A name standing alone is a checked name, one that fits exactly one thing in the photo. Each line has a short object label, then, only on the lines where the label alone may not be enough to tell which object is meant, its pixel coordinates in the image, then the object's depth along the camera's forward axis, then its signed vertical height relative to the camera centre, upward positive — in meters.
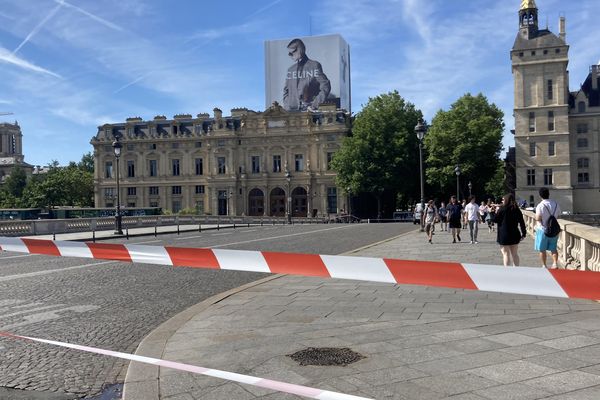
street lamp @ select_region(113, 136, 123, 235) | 32.73 -1.01
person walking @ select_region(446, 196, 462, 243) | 22.04 -0.96
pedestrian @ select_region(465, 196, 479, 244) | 21.64 -1.03
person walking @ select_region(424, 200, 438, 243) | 22.73 -1.09
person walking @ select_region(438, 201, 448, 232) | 31.65 -1.38
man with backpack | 11.43 -0.68
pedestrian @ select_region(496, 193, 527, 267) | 11.26 -0.73
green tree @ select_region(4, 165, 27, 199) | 124.81 +4.09
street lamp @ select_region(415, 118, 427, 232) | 29.92 +3.40
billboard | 106.62 +23.67
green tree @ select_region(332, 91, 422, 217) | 71.75 +5.59
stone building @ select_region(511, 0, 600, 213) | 80.94 +8.96
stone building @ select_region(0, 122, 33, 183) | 160.50 +16.99
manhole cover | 5.47 -1.61
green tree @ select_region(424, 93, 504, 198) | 71.06 +6.14
